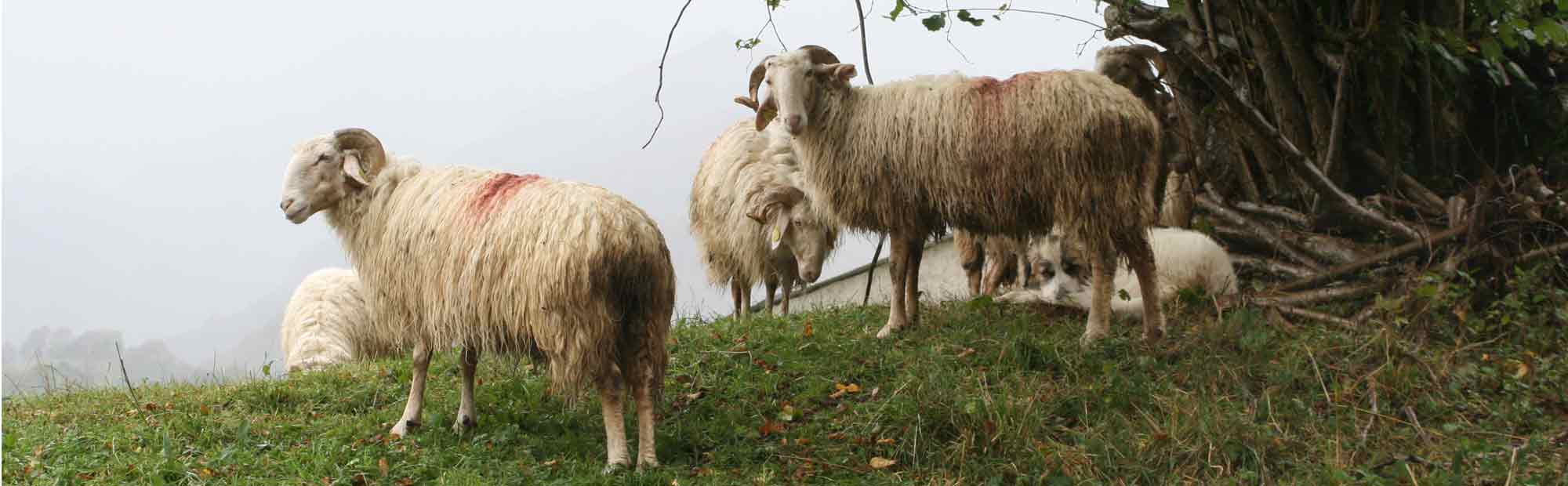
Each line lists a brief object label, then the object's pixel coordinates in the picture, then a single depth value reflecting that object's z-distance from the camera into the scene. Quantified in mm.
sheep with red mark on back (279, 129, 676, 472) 5020
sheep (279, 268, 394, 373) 10133
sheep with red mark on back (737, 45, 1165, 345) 6332
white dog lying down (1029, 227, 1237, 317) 7660
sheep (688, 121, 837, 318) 8539
